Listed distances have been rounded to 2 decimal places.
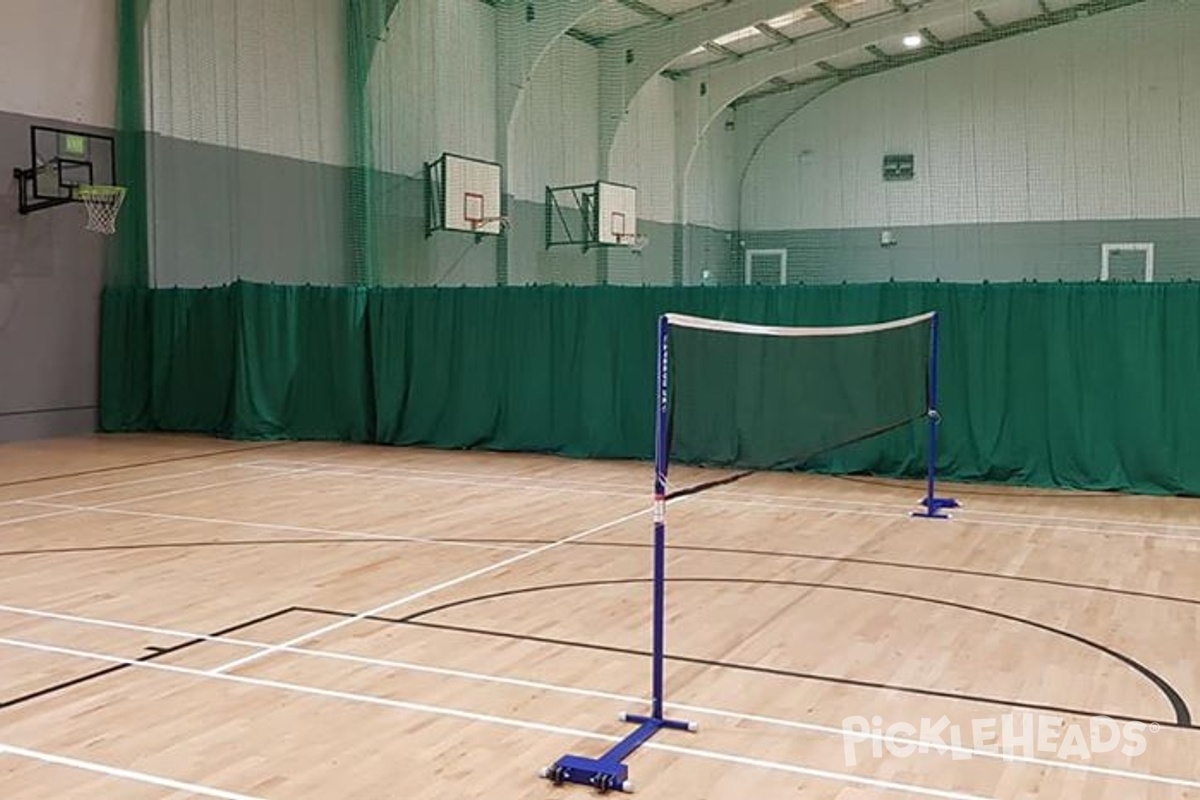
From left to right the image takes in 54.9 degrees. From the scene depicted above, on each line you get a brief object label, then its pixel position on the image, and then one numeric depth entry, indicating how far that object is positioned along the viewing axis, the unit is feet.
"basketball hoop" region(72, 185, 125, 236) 45.39
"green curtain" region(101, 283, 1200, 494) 33.99
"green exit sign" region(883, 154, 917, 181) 75.36
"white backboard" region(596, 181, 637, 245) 64.69
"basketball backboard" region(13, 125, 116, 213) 44.57
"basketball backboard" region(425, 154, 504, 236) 56.29
